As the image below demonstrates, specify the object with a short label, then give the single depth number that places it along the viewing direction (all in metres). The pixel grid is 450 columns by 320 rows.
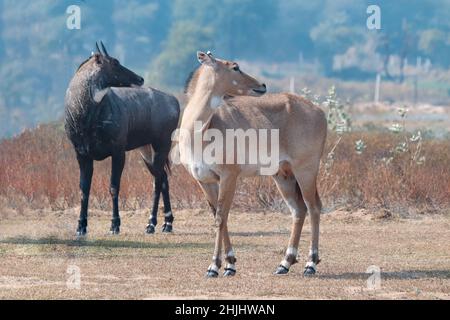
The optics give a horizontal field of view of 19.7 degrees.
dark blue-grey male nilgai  17.52
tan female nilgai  13.56
